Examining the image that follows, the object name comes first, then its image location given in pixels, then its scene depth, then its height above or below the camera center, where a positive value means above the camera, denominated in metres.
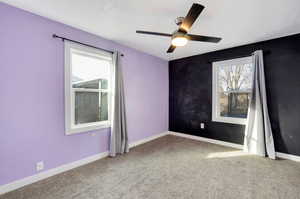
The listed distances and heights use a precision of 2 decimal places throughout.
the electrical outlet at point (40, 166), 1.99 -0.97
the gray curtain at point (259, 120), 2.75 -0.44
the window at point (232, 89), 3.25 +0.21
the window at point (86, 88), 2.31 +0.20
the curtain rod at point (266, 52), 2.85 +0.95
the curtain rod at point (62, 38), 2.11 +0.95
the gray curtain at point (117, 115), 2.80 -0.34
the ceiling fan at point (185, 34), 1.54 +0.84
